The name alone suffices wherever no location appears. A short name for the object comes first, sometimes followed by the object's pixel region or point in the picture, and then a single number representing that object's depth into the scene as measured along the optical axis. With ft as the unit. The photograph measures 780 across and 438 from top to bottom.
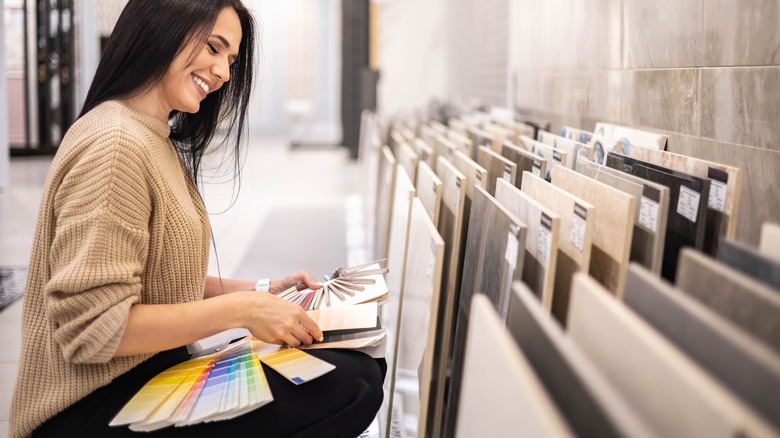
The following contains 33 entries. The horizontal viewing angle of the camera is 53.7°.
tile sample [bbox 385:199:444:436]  5.41
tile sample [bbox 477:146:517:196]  7.09
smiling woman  4.79
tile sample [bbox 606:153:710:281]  4.64
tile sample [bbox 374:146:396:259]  10.62
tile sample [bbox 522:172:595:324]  4.41
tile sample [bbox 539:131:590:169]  7.02
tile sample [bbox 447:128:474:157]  9.41
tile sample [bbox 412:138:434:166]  9.69
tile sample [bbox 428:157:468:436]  6.36
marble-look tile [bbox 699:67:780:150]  5.75
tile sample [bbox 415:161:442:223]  6.86
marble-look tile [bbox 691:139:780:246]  5.77
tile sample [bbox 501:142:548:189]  6.77
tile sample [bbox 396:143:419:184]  9.15
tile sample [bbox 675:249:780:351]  2.77
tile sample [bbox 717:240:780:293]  3.06
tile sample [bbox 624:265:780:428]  2.43
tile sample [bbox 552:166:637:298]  4.39
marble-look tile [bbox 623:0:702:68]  7.05
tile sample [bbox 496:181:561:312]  4.42
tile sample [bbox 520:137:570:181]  6.98
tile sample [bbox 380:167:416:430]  7.61
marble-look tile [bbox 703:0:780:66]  5.68
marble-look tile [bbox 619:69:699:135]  7.14
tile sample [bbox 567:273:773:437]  2.27
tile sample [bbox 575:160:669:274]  4.52
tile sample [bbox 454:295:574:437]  2.43
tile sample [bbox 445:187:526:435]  4.71
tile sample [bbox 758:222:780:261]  3.43
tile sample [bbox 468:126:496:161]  9.70
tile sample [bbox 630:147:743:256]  4.55
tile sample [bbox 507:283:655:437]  2.29
